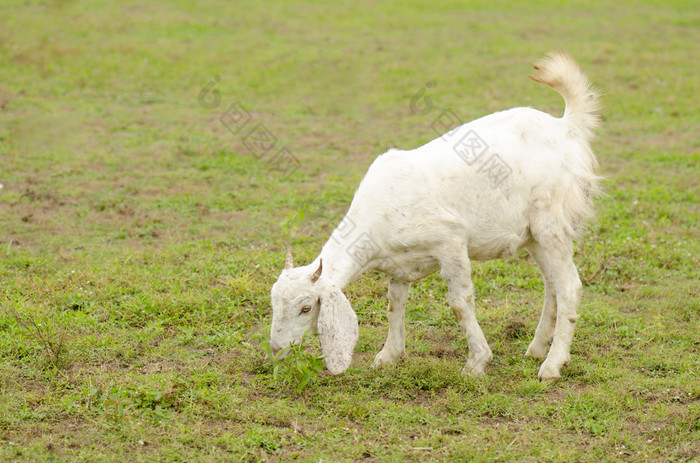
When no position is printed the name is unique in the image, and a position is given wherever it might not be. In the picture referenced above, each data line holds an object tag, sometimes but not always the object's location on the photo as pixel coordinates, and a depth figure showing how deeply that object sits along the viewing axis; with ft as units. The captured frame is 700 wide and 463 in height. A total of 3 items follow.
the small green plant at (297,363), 17.42
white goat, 17.51
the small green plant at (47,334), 18.89
